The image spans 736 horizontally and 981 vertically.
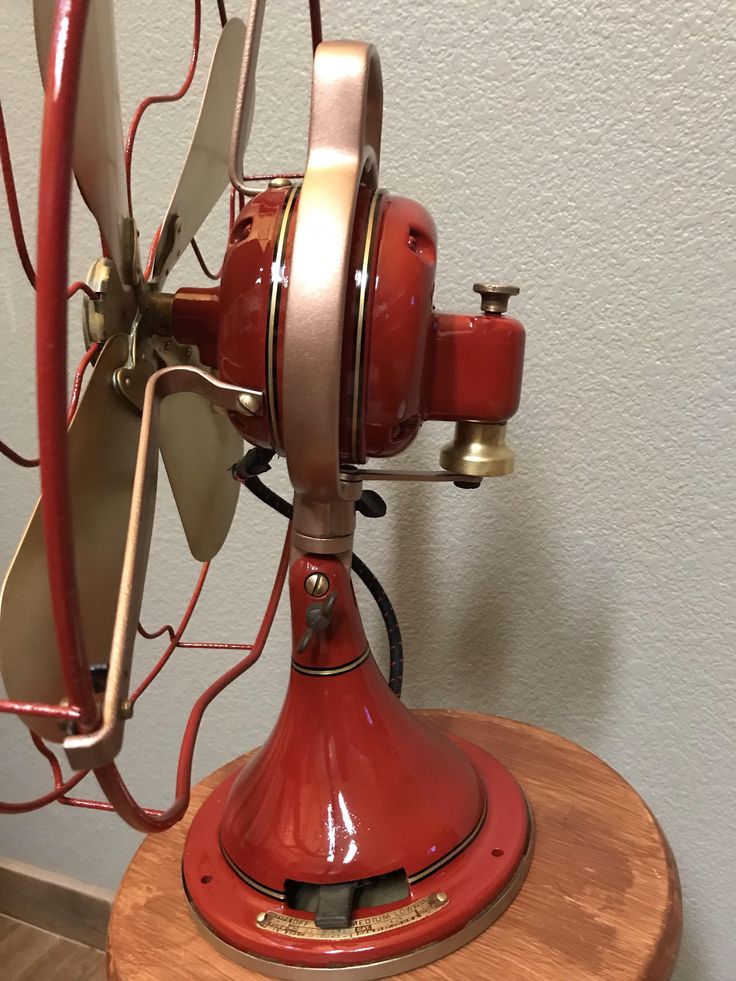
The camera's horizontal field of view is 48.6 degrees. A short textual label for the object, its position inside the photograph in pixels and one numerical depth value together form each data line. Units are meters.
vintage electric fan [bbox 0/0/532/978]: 0.40
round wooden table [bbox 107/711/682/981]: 0.49
